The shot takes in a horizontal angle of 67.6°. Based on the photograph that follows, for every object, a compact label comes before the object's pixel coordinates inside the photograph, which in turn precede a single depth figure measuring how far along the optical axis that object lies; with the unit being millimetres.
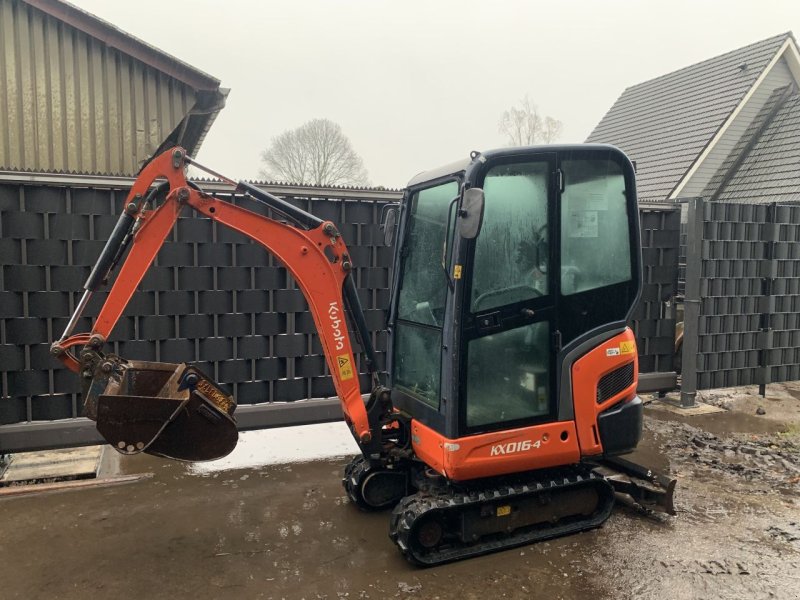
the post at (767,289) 7641
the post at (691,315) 7258
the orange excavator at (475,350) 3580
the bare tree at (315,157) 35094
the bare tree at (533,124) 43094
